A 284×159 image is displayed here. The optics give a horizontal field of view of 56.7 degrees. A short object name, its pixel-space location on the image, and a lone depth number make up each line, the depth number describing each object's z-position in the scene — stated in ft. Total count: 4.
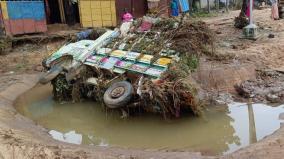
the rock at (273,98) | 20.72
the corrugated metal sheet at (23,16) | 33.15
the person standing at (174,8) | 43.53
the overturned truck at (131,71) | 17.92
